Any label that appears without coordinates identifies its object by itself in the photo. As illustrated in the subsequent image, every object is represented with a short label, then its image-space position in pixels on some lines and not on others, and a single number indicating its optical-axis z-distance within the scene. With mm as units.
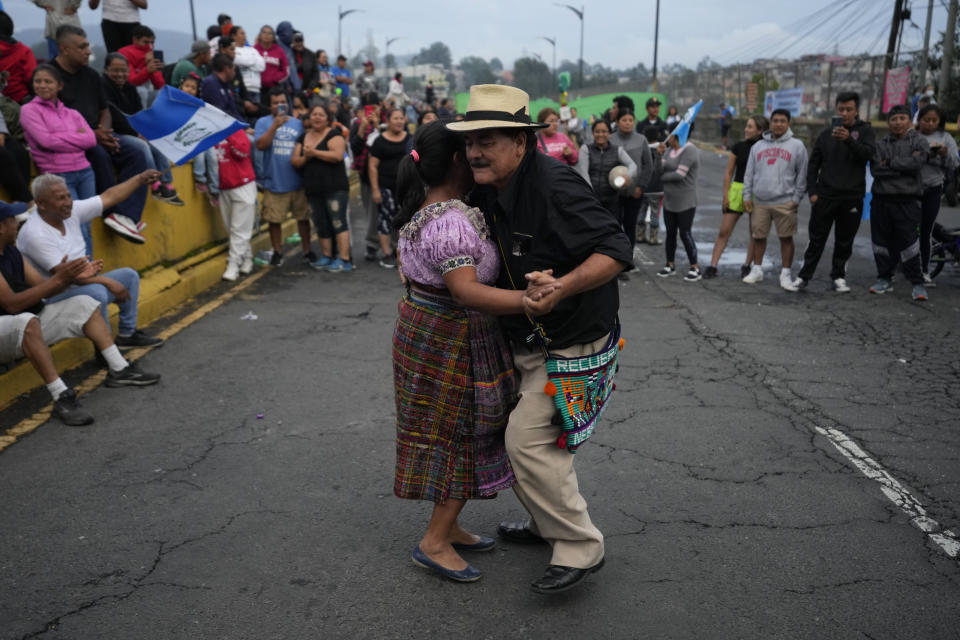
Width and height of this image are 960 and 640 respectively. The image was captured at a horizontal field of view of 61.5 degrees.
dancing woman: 2926
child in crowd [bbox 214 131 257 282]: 9102
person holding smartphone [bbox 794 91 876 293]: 8195
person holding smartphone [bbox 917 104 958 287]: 8422
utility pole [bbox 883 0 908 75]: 21750
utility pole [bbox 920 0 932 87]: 19375
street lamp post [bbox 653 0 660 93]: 40388
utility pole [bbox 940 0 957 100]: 18359
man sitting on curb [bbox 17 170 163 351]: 5473
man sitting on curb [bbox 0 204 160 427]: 5016
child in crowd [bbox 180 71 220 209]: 9586
